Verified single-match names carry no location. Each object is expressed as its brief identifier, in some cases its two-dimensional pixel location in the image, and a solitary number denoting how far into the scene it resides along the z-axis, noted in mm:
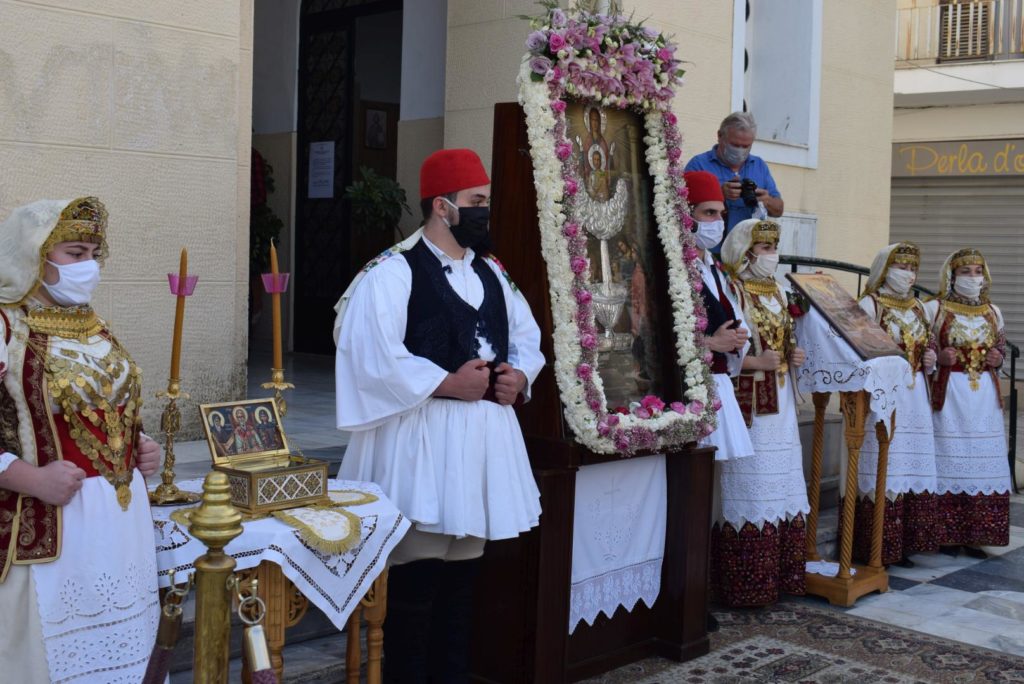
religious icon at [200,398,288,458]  3439
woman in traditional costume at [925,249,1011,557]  7281
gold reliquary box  3389
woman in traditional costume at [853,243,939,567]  6898
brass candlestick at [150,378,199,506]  3529
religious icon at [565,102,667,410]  4730
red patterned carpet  5059
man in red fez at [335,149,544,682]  3879
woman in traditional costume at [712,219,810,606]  5910
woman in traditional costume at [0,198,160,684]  3029
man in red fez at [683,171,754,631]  5492
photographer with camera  6535
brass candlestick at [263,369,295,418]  3553
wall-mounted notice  10867
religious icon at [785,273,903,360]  6137
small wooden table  3354
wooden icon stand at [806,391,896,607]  6250
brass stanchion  2229
